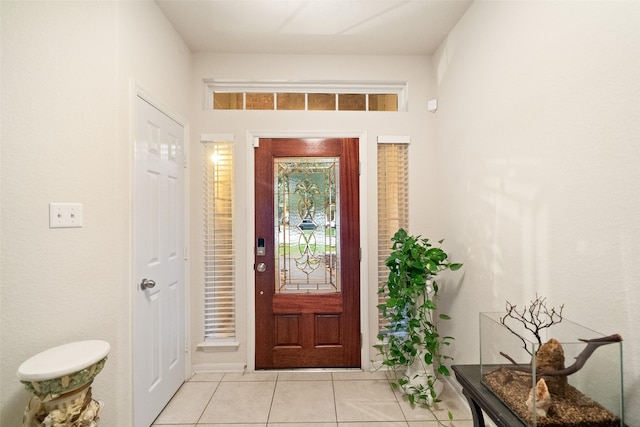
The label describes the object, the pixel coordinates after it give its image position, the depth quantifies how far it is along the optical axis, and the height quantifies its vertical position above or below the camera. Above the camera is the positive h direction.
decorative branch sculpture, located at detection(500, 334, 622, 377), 0.94 -0.47
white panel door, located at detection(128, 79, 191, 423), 1.68 +0.21
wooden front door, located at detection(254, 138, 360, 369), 2.59 -0.36
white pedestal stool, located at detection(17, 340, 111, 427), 1.13 -0.69
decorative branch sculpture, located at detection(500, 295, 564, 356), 1.31 -0.47
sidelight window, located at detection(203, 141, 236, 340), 2.57 -0.27
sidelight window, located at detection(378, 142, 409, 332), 2.66 +0.19
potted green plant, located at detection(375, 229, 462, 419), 2.08 -0.76
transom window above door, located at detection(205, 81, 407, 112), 2.66 +1.09
